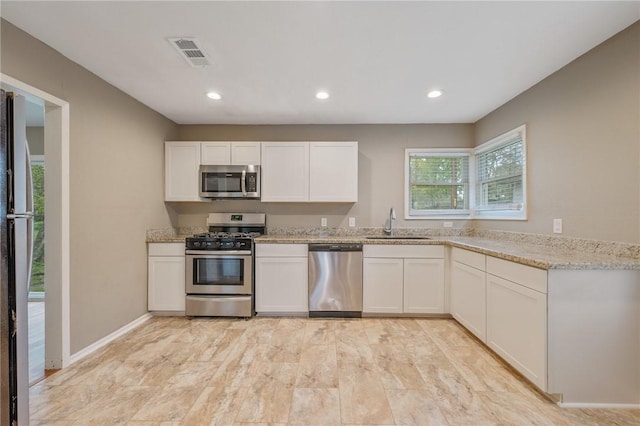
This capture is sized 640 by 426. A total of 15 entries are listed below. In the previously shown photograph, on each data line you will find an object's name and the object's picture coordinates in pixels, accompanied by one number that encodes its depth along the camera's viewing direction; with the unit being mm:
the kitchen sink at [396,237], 3791
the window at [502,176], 2941
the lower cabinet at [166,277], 3301
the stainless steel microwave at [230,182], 3572
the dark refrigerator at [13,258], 1236
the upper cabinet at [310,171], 3617
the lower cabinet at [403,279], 3236
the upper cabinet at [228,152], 3654
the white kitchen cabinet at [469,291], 2516
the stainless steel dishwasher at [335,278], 3273
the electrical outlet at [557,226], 2385
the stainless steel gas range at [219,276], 3225
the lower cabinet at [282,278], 3299
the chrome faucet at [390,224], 3797
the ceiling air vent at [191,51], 1993
